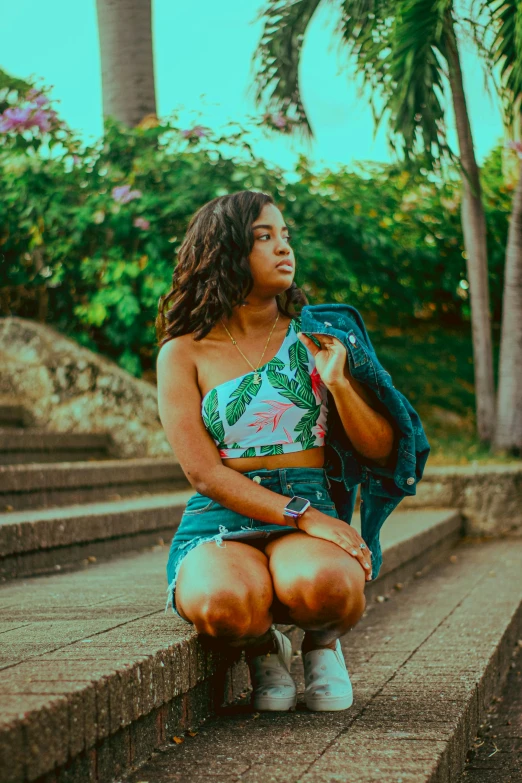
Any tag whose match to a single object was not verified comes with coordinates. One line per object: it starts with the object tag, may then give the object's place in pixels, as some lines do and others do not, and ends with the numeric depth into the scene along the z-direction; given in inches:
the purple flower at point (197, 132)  290.4
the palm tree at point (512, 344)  297.1
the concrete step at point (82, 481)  192.5
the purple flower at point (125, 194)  274.5
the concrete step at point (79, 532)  157.6
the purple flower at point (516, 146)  294.0
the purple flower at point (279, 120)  314.0
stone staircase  80.2
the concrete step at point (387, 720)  85.4
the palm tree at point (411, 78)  278.2
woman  101.0
